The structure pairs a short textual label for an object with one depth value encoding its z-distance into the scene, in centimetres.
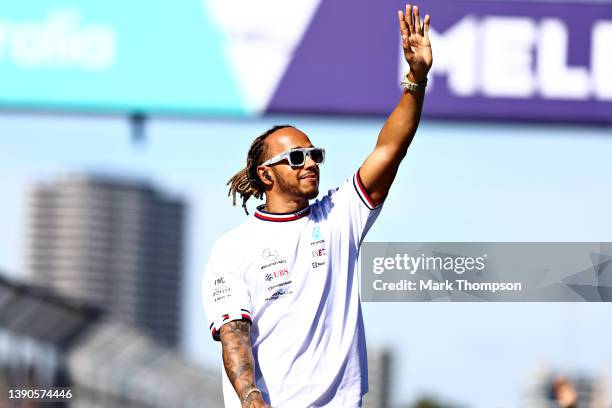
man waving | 1218
